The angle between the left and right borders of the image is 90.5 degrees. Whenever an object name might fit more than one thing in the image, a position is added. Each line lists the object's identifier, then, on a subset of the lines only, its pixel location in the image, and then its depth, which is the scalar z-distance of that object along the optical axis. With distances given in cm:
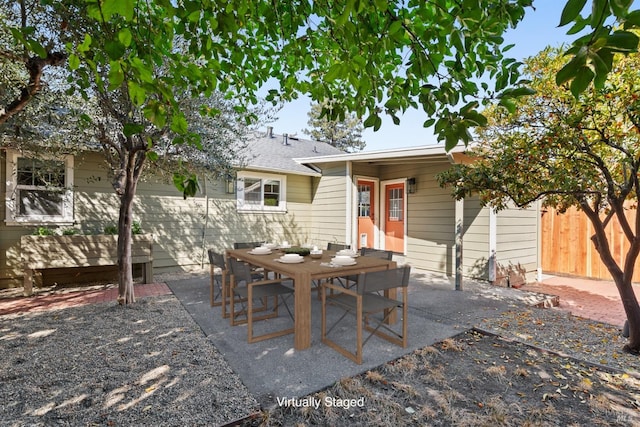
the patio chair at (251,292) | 347
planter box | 534
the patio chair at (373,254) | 498
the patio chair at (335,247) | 582
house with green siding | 604
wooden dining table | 329
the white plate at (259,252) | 463
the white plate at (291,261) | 385
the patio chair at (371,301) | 303
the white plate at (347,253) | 447
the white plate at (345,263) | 371
